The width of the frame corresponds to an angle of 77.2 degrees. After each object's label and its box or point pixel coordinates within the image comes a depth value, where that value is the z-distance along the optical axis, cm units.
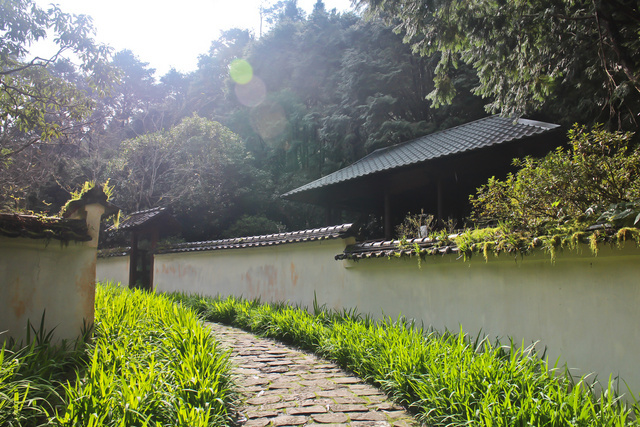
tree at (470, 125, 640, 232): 390
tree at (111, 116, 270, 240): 1675
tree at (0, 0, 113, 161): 630
